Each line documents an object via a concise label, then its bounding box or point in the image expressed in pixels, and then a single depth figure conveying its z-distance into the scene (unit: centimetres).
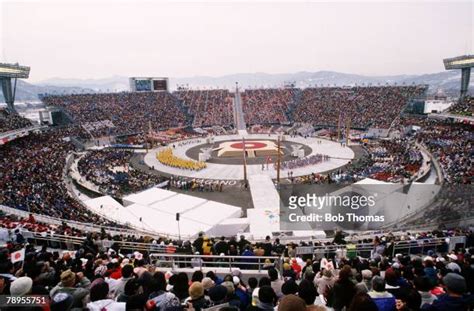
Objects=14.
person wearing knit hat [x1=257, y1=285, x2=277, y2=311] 483
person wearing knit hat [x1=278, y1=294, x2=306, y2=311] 321
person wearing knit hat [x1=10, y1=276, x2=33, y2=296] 513
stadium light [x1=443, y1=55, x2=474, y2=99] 5431
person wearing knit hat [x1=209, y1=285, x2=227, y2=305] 502
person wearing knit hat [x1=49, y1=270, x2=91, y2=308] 529
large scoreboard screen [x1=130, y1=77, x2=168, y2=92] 8162
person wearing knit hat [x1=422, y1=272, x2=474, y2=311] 425
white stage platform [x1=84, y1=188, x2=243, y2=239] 1897
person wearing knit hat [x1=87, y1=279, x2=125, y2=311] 485
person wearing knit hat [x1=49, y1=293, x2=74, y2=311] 475
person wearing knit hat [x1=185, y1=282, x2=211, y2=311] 498
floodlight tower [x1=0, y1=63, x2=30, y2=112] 5006
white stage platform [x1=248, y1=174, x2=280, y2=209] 2541
